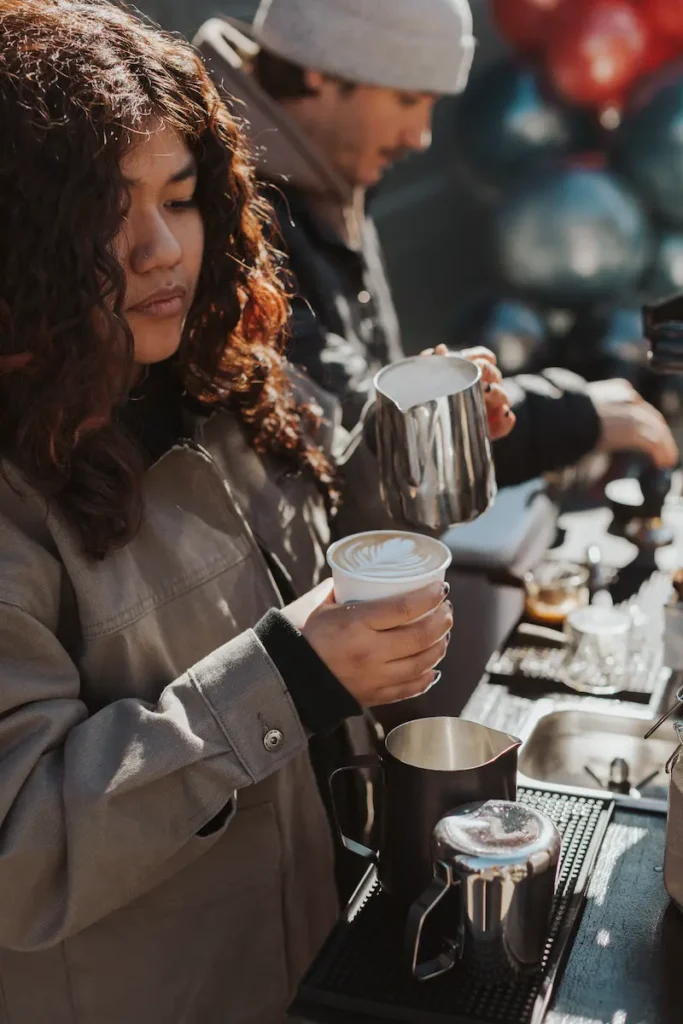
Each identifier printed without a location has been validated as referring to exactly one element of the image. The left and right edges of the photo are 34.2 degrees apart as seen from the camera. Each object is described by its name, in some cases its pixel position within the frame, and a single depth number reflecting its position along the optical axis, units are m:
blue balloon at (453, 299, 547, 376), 4.14
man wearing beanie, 1.88
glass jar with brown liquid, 1.85
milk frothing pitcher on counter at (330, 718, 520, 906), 1.06
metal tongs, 1.08
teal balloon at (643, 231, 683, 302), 4.31
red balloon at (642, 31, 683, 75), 4.30
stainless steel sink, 1.52
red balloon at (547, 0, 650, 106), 4.18
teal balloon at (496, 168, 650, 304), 4.05
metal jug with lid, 0.97
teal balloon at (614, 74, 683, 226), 4.09
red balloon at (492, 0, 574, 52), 4.39
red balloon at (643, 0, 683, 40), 4.20
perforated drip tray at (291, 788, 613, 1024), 0.99
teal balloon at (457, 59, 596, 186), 4.37
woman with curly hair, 1.04
